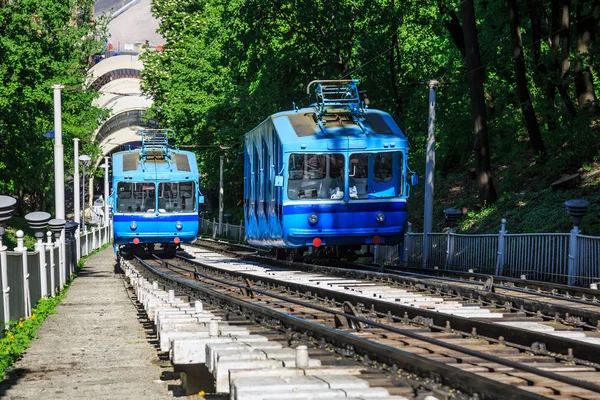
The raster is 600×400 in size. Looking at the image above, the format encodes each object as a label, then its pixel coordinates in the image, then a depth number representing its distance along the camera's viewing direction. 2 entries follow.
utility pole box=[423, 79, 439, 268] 30.56
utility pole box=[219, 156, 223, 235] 66.88
